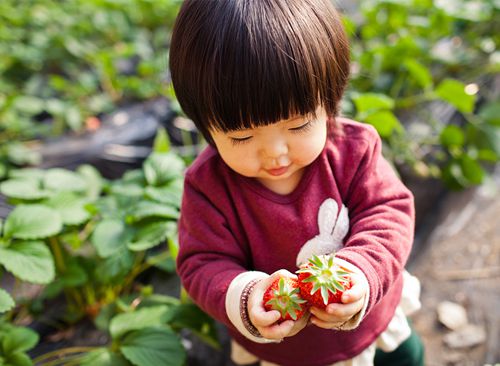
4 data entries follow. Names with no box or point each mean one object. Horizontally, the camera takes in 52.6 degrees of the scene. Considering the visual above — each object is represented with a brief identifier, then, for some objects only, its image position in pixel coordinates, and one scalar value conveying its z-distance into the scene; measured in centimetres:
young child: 71
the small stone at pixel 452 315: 151
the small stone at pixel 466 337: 145
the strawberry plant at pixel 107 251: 112
